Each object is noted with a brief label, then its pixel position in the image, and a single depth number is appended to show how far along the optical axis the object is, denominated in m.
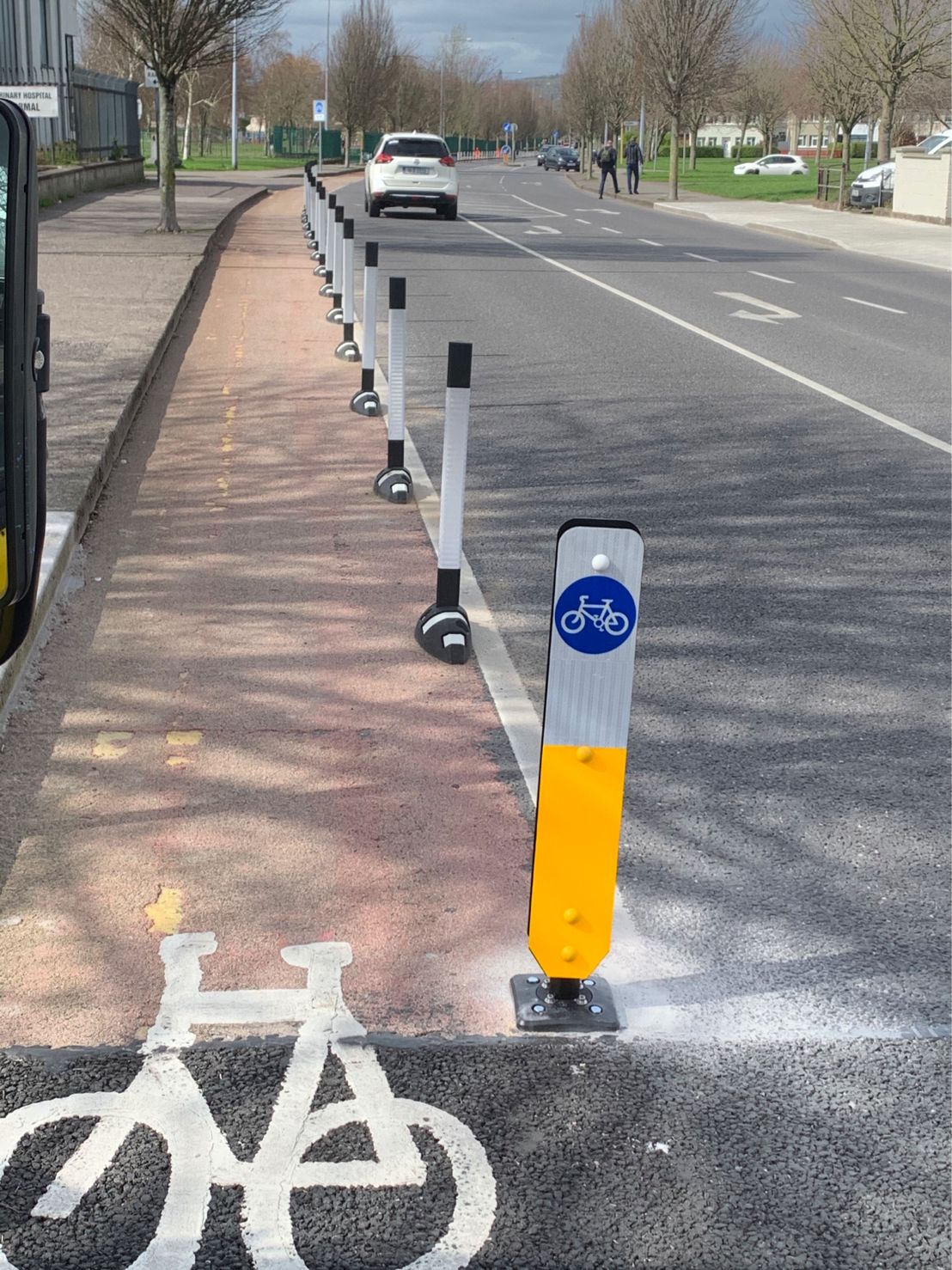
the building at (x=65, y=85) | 32.16
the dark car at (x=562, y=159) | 90.94
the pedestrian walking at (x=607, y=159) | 51.59
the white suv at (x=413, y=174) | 30.75
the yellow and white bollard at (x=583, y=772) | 2.76
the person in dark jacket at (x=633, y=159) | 53.50
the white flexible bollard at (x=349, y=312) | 12.14
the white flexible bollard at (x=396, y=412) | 7.16
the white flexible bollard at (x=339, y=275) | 14.33
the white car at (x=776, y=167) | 85.31
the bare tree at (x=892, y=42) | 43.47
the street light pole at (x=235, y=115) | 65.88
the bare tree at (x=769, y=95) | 113.31
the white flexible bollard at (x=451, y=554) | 5.22
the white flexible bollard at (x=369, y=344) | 9.59
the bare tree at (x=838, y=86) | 55.09
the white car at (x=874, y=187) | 39.53
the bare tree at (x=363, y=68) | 84.38
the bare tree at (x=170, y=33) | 21.62
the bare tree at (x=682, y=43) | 52.03
